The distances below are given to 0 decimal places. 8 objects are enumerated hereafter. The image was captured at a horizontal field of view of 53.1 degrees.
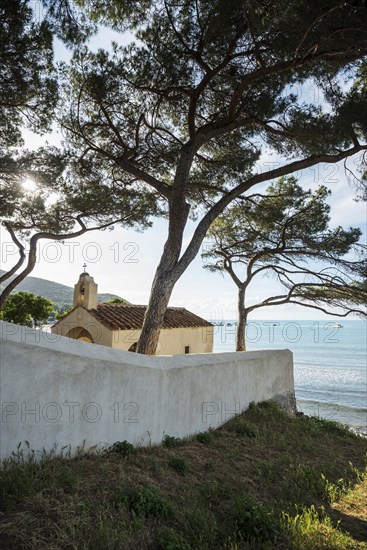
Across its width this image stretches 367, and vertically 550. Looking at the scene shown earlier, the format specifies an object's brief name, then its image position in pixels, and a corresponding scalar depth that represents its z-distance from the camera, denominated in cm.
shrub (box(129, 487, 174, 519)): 320
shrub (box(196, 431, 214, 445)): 555
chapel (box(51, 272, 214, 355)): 1570
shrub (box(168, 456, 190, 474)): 436
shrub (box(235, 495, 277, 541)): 315
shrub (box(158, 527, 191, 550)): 276
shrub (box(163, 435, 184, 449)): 506
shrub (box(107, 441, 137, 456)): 434
